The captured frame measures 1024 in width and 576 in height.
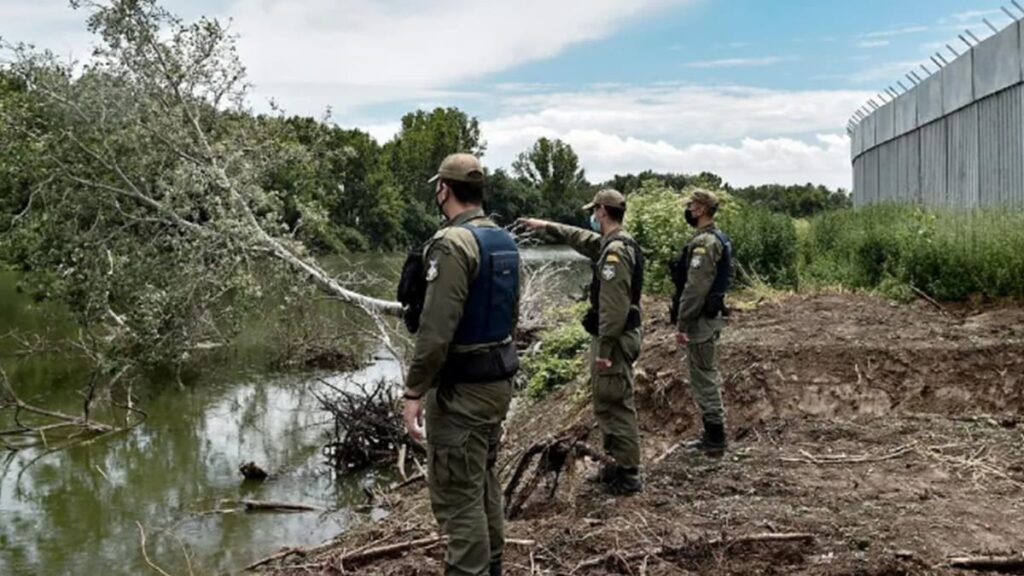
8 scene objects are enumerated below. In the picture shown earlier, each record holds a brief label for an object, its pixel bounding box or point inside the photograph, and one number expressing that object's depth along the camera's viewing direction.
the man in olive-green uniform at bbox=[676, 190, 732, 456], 6.00
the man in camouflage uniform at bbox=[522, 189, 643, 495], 5.23
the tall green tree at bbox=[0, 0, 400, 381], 11.23
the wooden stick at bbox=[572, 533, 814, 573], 4.18
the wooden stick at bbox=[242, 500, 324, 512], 7.61
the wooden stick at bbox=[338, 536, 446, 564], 4.73
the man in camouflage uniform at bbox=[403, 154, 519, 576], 3.62
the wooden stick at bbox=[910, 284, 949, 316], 9.63
